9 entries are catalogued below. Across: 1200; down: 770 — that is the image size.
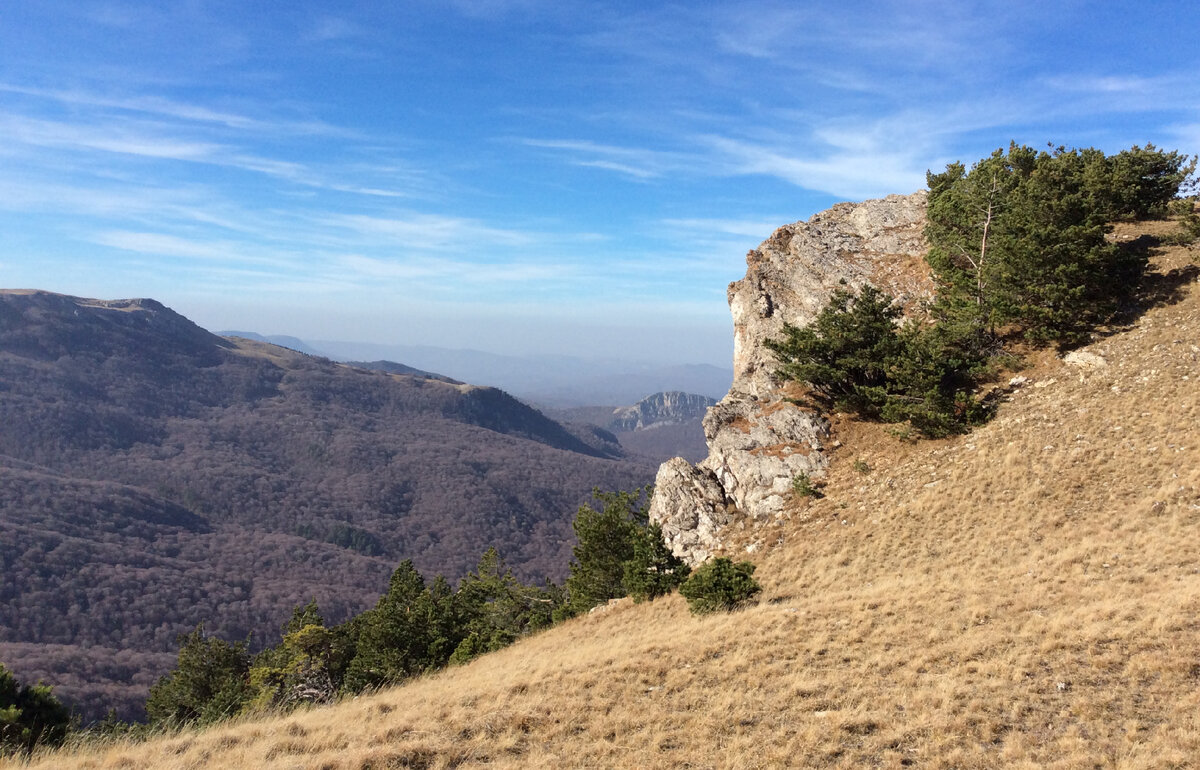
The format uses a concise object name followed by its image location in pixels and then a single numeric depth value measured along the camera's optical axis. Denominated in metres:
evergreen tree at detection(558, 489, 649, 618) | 29.38
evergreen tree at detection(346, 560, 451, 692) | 32.62
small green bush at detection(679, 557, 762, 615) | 18.59
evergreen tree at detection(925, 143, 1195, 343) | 25.30
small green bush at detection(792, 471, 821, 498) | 24.88
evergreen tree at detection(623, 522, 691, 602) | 24.38
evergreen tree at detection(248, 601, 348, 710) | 32.00
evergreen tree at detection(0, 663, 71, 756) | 19.16
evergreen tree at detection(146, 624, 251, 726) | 40.09
